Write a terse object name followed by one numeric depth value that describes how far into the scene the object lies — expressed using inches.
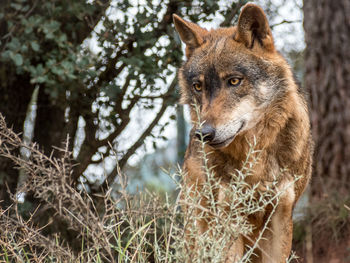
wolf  306.7
